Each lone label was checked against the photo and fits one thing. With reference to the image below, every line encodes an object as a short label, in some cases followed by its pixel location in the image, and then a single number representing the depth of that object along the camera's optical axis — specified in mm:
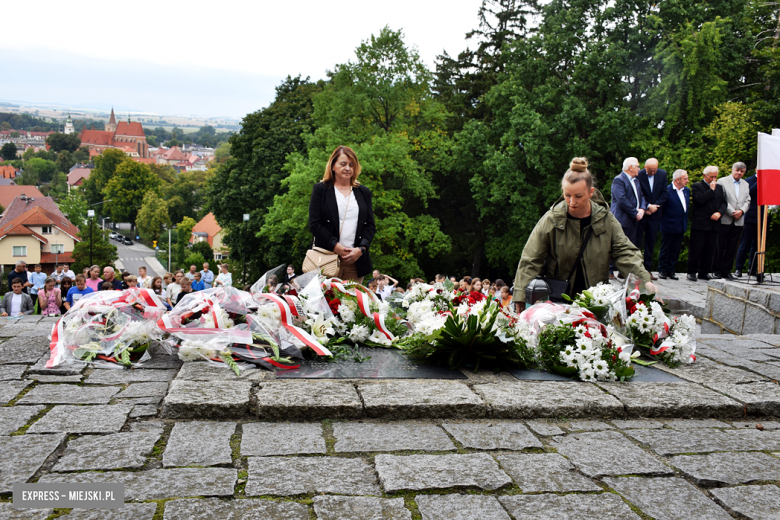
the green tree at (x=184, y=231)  88562
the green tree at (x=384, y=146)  24891
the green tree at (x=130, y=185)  100000
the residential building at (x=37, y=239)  58219
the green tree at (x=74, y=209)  72625
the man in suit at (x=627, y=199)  10023
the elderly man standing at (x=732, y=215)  10898
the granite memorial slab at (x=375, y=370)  4223
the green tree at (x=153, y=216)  94875
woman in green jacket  5254
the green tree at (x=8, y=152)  170875
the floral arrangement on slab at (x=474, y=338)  4504
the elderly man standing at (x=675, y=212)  10859
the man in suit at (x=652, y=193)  10305
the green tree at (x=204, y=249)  75900
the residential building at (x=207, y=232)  83875
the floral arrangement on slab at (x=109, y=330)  4484
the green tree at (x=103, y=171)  107938
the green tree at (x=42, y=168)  151975
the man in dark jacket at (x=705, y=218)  10906
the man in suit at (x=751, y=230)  10984
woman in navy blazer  5910
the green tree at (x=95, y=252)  56156
